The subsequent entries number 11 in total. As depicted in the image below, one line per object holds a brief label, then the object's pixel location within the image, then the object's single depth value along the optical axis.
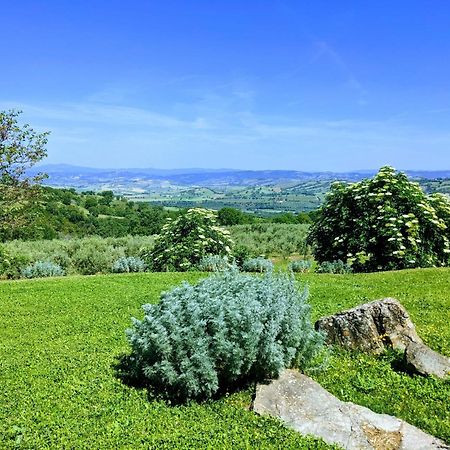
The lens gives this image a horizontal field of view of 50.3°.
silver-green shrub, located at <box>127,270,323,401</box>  6.34
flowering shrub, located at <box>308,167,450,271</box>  16.58
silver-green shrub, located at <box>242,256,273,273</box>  17.25
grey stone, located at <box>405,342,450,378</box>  7.20
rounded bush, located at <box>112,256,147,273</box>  18.89
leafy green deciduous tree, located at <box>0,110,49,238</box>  16.55
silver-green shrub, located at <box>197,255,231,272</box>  16.45
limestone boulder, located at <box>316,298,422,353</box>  8.11
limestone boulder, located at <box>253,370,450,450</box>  5.44
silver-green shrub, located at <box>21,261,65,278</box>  17.62
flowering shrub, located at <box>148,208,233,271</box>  17.77
